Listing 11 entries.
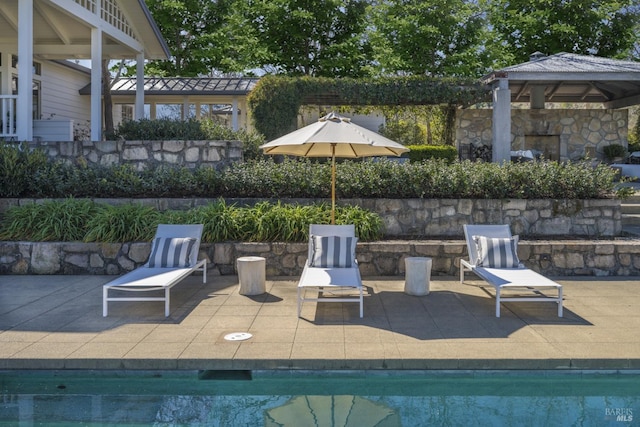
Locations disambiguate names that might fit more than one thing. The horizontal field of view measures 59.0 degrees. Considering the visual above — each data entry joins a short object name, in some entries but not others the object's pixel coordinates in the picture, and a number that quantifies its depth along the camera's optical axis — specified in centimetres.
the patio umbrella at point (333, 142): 707
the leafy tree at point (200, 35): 2219
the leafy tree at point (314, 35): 2152
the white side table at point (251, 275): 754
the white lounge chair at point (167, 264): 651
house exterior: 1101
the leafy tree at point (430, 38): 2052
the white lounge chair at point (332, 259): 697
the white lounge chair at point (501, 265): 657
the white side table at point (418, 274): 746
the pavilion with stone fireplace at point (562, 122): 1845
